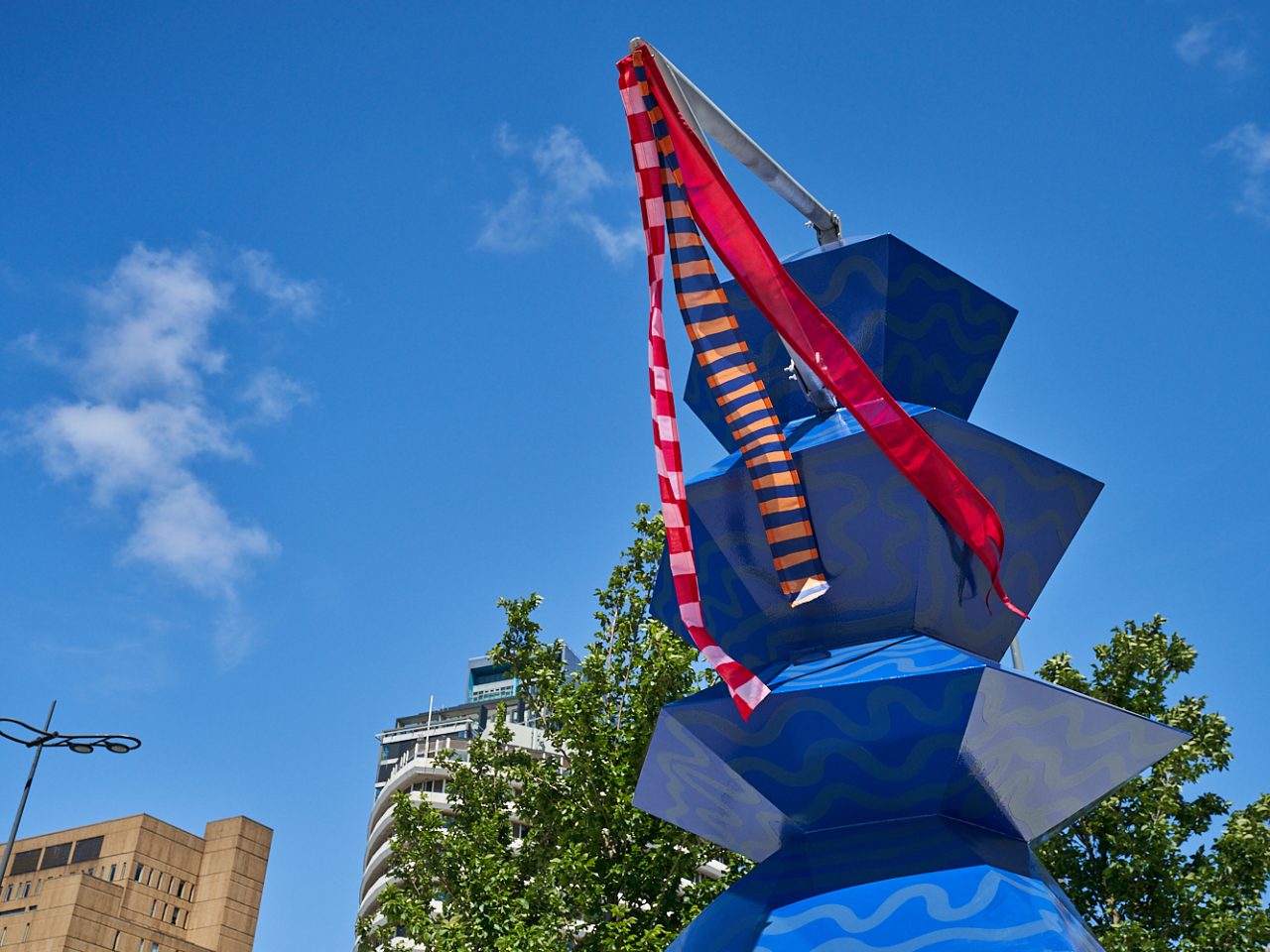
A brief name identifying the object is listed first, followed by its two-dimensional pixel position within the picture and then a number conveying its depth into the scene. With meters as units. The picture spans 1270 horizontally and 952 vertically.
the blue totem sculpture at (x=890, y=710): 6.92
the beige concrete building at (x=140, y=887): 74.38
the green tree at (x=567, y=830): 15.22
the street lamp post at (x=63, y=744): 20.30
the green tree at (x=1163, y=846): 16.16
